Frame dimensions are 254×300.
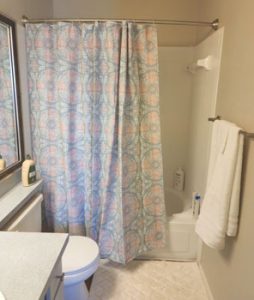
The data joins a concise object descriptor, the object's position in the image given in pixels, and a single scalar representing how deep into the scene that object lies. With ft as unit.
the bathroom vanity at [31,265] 2.66
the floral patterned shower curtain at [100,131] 5.81
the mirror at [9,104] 5.44
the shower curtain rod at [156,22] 5.75
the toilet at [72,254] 4.80
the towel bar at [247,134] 3.99
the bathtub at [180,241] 7.01
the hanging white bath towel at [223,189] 4.37
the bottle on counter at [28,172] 5.70
